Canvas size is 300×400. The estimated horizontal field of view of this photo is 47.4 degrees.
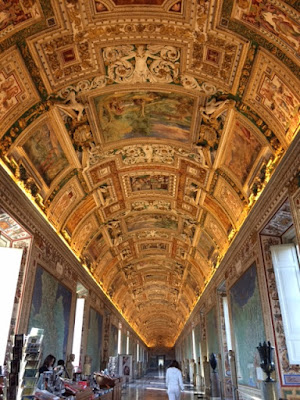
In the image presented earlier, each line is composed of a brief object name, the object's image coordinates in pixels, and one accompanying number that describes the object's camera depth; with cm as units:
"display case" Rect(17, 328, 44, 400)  604
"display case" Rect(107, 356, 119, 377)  1744
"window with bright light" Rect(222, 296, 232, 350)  1675
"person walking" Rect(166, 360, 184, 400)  989
